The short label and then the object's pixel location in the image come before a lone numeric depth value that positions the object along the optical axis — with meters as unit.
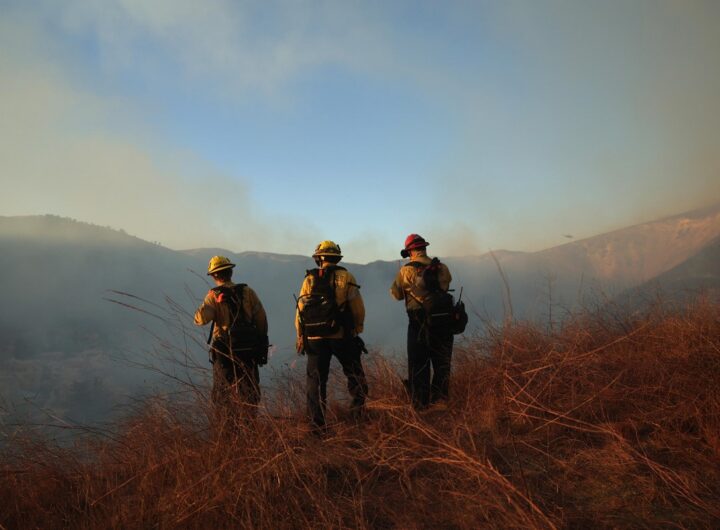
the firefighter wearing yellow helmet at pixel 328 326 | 4.47
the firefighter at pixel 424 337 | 4.90
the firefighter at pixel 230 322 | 4.62
